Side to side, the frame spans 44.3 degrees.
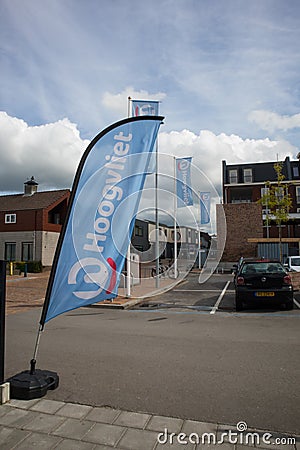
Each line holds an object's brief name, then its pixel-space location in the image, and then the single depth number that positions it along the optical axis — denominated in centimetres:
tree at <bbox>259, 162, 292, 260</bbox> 2091
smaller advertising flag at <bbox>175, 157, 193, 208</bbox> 1962
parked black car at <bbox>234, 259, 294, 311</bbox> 1014
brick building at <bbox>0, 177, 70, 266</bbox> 3294
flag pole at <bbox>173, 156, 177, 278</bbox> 1999
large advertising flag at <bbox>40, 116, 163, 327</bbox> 445
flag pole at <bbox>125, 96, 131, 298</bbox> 1305
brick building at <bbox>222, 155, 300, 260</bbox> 3325
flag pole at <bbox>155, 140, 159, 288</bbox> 1628
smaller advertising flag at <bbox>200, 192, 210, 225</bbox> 2089
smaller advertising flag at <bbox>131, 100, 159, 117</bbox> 1314
